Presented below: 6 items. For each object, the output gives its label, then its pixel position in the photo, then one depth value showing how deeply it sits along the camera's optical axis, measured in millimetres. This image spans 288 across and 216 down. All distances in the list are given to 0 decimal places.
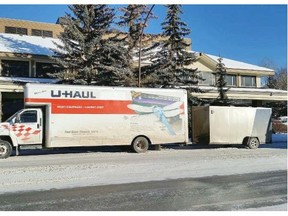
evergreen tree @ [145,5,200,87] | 16771
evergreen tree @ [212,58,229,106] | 18465
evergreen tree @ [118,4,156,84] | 18045
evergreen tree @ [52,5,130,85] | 16150
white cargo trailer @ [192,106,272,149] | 13001
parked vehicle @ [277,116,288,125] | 21833
